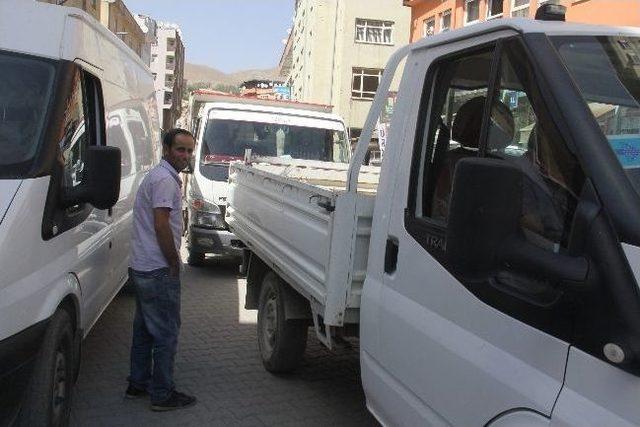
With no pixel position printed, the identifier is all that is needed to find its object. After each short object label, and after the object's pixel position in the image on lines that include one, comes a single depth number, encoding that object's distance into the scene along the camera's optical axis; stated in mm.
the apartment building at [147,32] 63519
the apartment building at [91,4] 26381
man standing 3898
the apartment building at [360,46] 35625
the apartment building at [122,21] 42062
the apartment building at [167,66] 95062
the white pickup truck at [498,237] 1625
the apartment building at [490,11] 11195
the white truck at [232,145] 8250
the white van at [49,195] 2836
